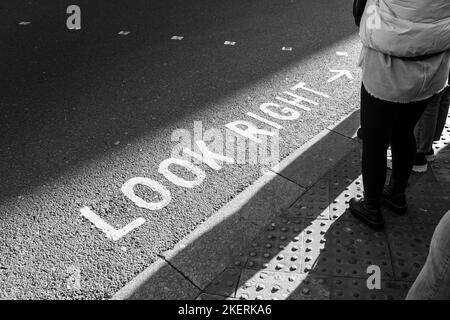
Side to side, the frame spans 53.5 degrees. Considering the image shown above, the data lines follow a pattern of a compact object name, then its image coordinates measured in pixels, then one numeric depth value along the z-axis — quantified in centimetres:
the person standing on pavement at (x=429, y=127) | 359
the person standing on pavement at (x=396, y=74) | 239
